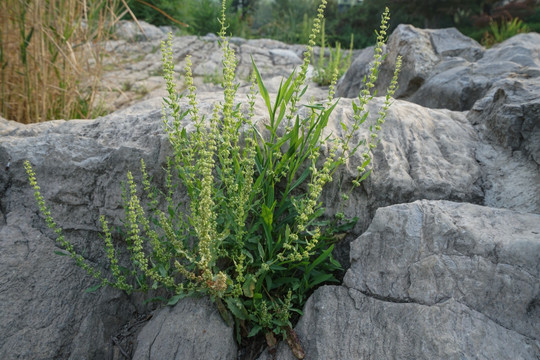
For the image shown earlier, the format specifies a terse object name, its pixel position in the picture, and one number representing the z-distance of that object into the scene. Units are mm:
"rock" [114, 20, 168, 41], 10141
